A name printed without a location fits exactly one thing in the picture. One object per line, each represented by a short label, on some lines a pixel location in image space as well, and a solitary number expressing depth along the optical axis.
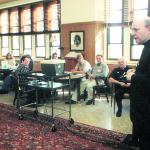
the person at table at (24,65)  7.04
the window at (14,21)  12.00
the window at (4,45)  12.79
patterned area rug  4.14
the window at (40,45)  11.08
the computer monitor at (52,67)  5.19
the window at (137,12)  7.64
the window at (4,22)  12.52
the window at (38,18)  10.92
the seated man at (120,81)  5.86
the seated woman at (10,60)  9.57
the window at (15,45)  12.22
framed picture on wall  8.86
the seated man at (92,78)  7.05
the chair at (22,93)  5.80
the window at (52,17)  10.29
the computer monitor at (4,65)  8.75
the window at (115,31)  8.23
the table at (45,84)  5.12
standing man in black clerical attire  2.56
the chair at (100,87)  7.03
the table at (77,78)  6.68
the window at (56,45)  10.32
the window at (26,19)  11.48
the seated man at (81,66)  7.52
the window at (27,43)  11.62
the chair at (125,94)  6.02
